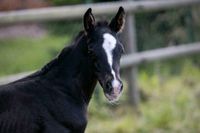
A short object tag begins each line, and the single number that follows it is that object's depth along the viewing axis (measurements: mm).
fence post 16797
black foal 9479
